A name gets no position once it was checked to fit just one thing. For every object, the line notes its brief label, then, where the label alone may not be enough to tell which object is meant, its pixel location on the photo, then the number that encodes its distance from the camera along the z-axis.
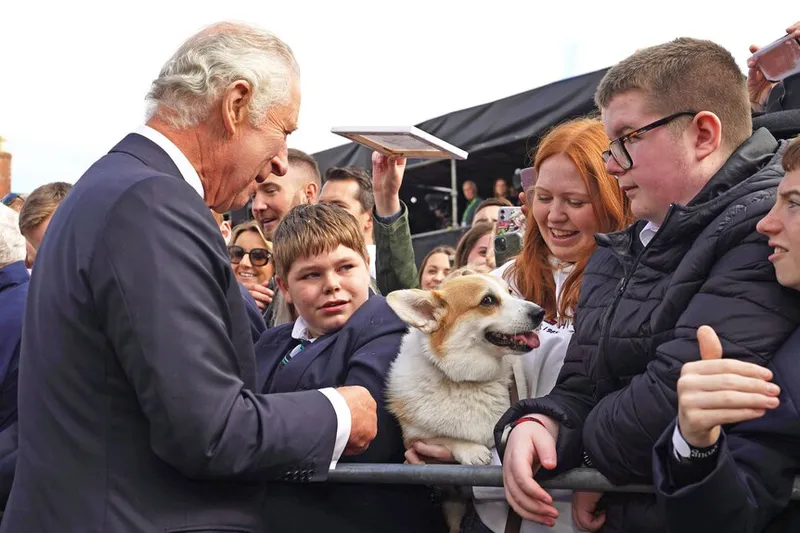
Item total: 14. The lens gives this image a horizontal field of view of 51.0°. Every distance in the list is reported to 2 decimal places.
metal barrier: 2.35
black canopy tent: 9.52
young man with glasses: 2.09
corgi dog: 3.10
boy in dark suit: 2.96
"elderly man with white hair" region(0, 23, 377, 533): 1.96
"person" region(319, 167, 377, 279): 5.36
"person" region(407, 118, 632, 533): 3.23
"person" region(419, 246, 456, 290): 6.31
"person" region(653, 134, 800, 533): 1.76
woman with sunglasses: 5.32
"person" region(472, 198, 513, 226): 6.28
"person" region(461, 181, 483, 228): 11.85
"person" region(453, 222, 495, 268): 5.61
